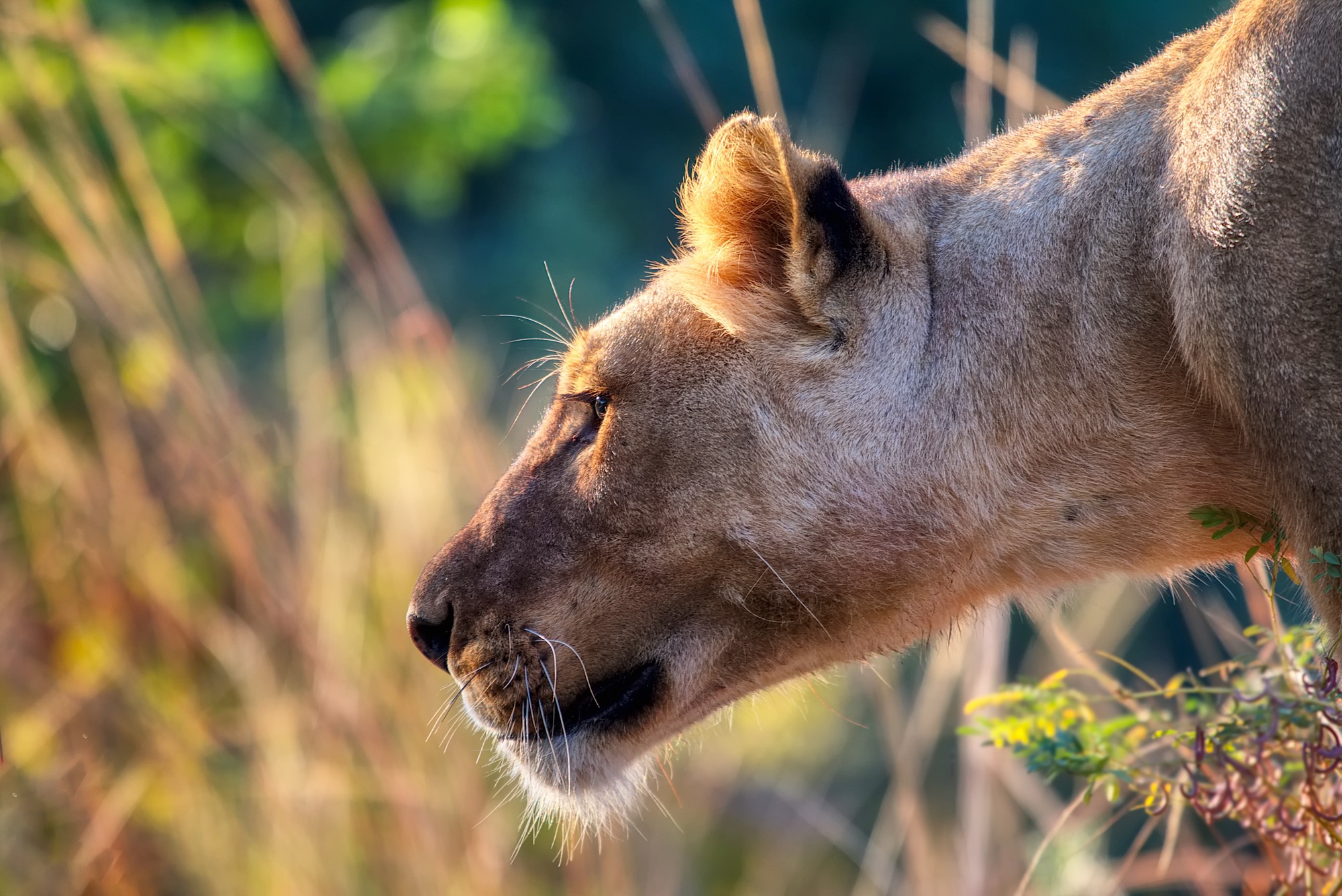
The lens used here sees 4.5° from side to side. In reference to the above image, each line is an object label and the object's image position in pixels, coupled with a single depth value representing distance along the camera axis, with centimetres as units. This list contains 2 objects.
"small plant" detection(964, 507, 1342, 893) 921
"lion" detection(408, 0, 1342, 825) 924
